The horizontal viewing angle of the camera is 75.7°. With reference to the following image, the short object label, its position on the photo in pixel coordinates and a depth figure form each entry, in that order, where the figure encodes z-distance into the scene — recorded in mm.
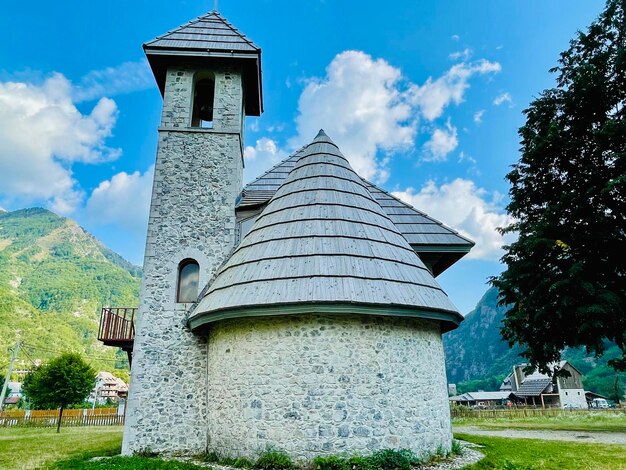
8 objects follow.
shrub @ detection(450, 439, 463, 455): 7694
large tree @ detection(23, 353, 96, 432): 22016
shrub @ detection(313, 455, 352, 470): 6000
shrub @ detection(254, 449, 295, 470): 6270
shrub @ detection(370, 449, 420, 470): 6109
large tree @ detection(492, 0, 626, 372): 12125
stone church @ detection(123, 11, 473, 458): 6625
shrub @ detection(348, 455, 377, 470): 5977
